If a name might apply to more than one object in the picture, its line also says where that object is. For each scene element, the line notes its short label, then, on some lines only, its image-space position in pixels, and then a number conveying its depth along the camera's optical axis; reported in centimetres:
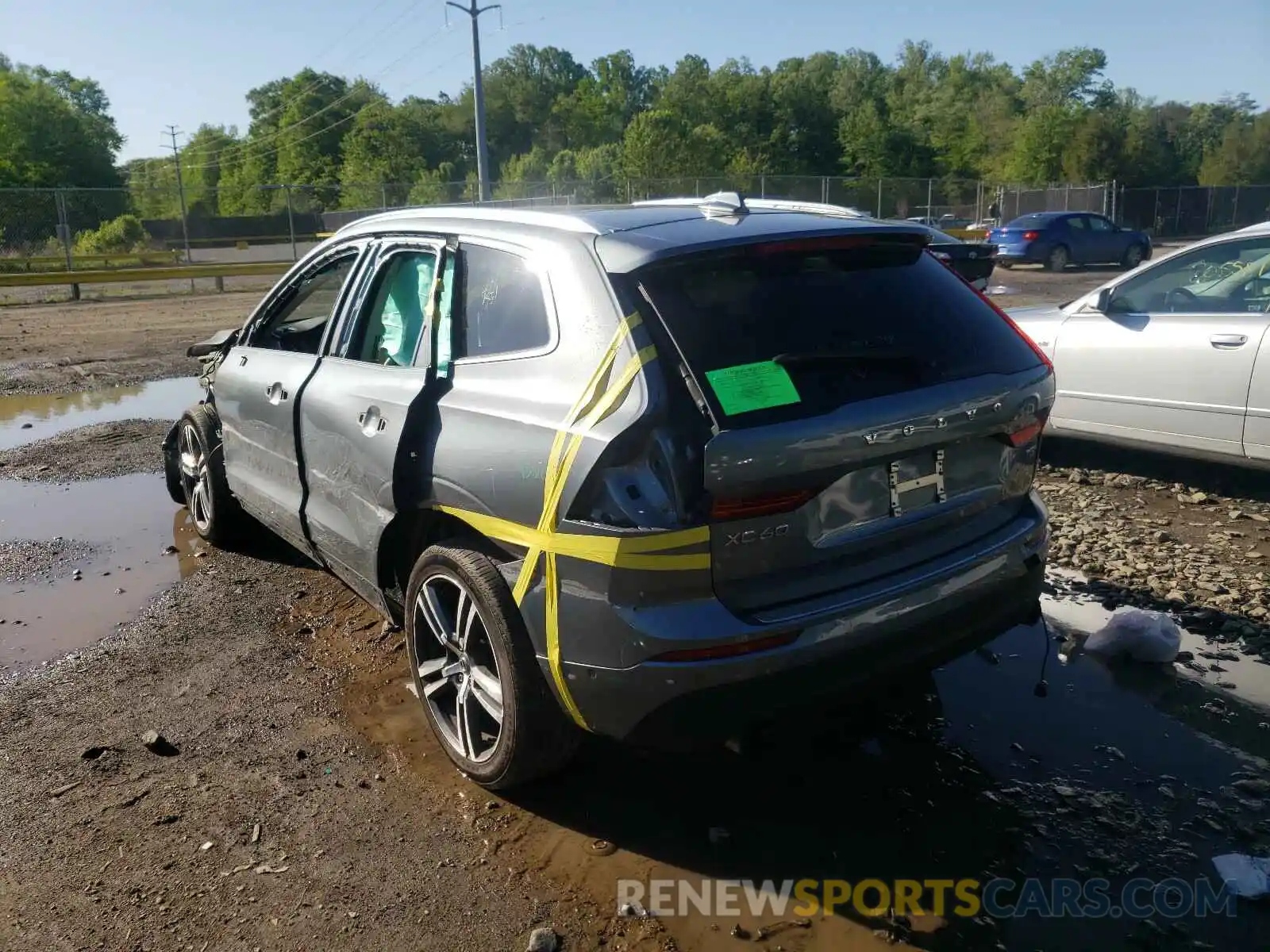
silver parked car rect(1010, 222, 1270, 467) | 572
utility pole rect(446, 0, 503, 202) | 2961
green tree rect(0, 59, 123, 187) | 6488
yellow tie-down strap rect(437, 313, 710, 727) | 259
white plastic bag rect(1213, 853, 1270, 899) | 275
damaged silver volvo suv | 263
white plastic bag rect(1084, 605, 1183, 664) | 410
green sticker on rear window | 268
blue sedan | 2766
